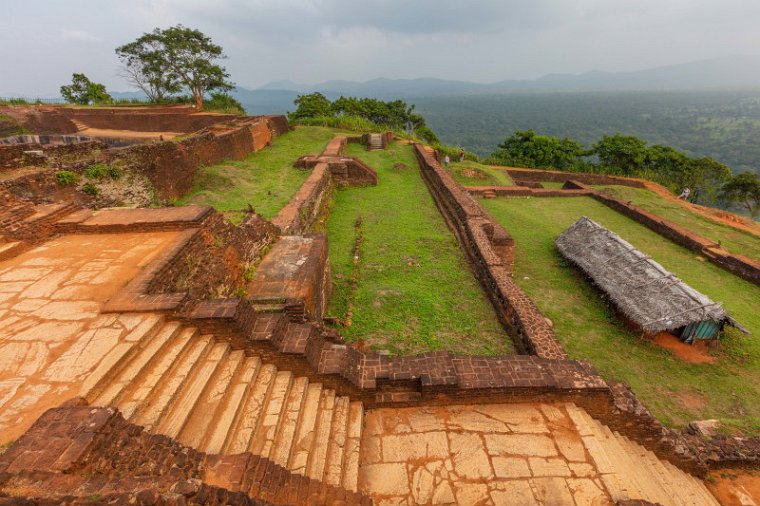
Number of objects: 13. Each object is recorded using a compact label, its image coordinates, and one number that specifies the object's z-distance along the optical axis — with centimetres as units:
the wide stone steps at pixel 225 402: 328
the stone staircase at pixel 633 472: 397
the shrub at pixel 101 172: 830
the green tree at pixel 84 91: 2844
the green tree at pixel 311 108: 3650
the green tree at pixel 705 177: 2781
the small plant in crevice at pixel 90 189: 809
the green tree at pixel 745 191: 2609
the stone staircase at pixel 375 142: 2130
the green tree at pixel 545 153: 3145
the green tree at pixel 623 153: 2964
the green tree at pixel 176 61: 2956
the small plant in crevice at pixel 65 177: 768
